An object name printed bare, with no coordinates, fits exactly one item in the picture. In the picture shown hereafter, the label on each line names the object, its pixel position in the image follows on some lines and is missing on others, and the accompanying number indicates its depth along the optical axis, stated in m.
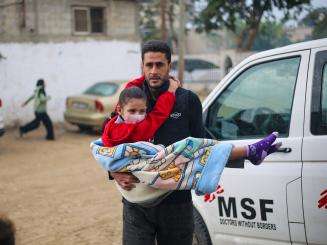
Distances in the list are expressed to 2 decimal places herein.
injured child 2.71
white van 3.33
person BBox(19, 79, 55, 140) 12.69
